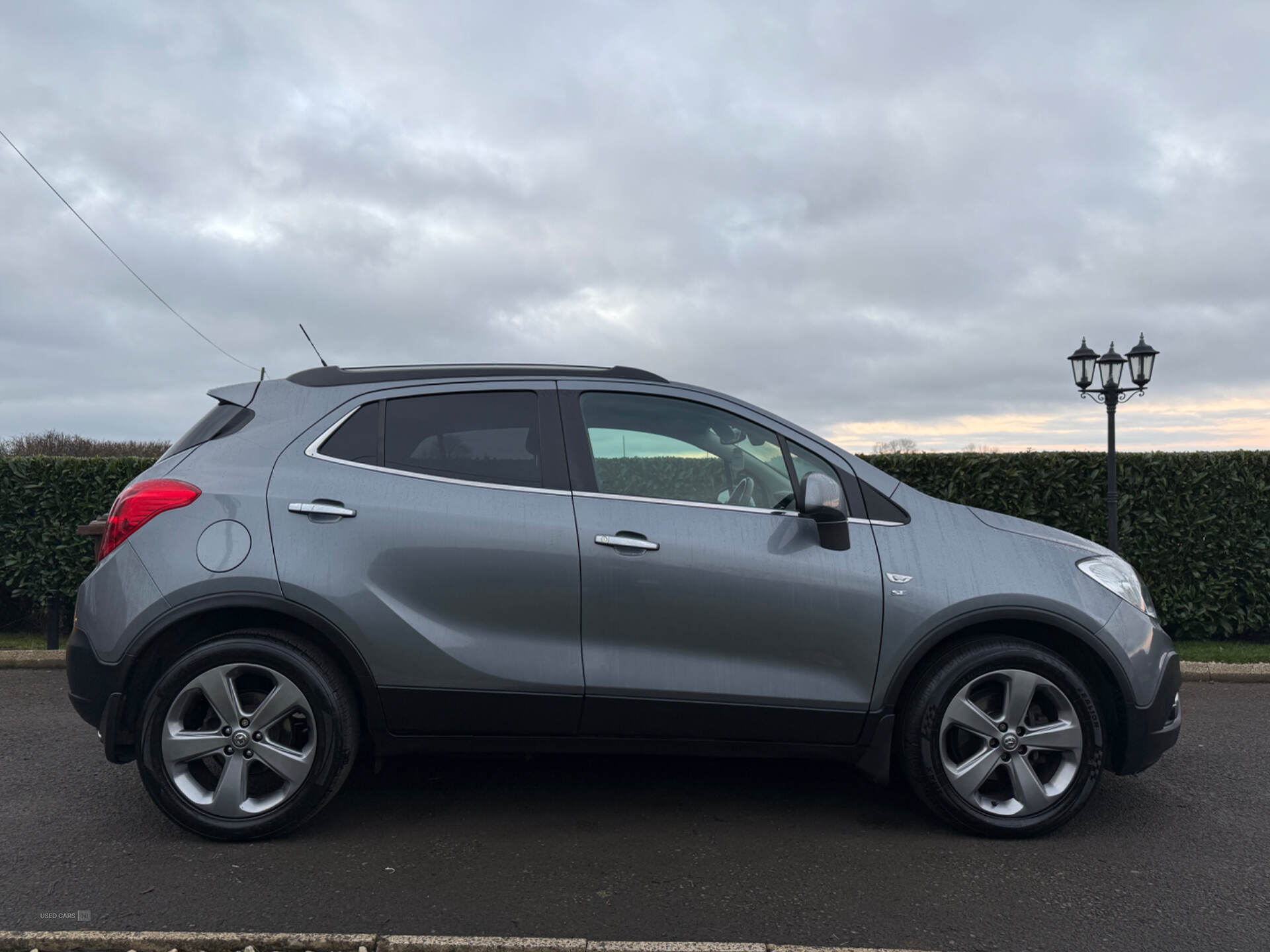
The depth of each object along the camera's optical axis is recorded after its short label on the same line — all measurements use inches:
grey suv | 140.9
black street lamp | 520.7
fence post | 313.7
